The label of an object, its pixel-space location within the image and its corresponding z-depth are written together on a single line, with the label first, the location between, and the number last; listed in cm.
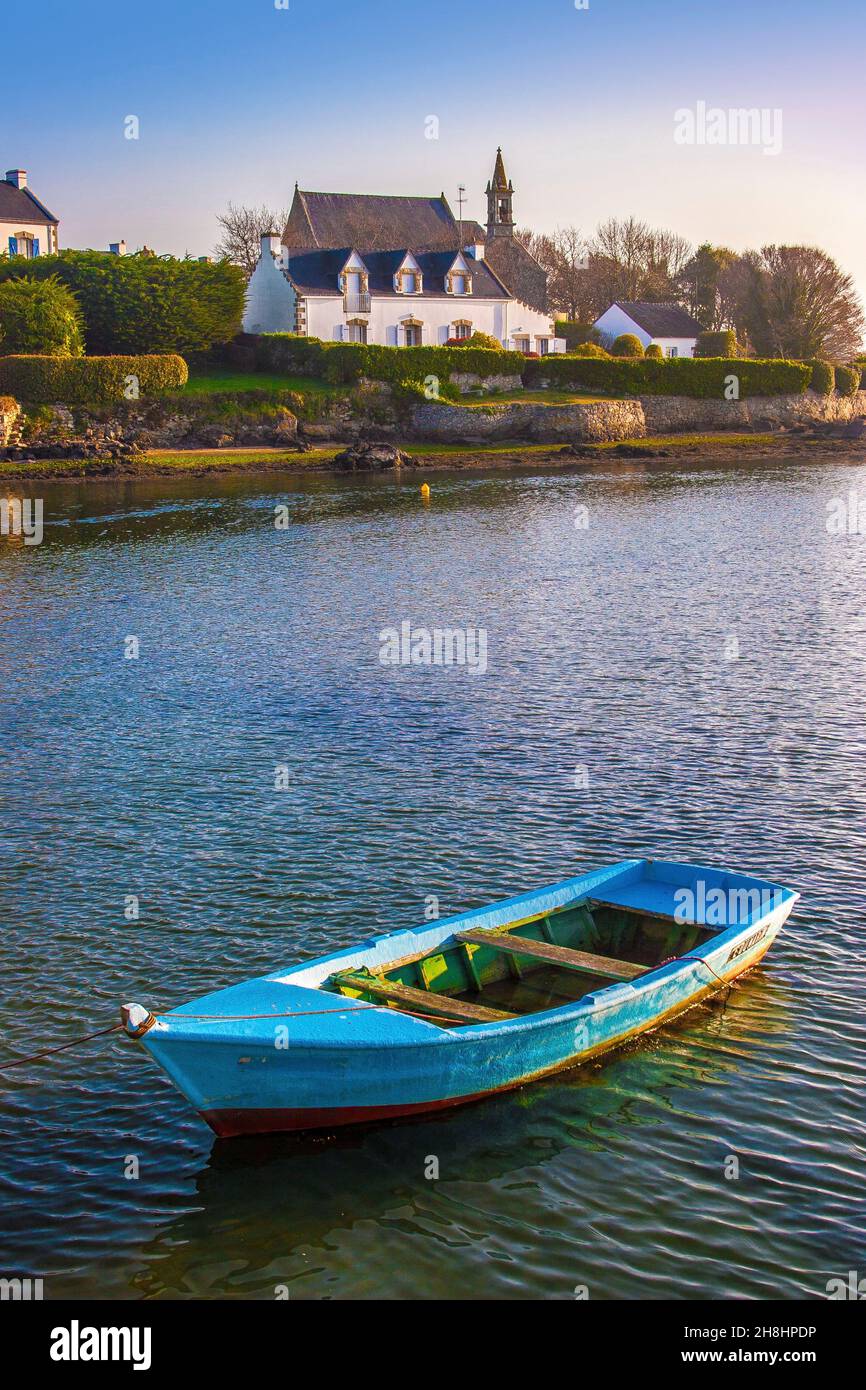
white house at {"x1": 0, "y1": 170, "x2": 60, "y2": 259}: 10888
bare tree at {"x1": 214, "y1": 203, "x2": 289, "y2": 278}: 13662
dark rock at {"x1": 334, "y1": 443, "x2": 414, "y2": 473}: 8188
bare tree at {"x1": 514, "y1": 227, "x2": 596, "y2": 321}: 14450
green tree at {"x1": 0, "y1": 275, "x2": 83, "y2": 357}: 8375
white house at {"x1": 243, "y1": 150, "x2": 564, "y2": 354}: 10062
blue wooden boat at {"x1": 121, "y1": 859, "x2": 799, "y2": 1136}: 1210
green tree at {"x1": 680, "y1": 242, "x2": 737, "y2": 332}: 14262
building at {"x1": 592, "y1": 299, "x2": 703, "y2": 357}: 11888
